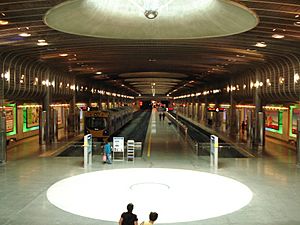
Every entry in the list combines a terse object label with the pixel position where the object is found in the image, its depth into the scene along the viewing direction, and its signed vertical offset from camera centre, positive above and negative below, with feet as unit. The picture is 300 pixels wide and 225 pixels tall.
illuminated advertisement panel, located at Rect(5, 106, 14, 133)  75.46 -2.53
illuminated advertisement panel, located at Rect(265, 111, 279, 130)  91.81 -3.76
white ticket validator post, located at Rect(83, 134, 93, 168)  51.35 -6.72
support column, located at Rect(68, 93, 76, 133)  108.58 -3.30
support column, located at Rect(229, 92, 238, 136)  111.46 -3.23
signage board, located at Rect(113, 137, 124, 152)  57.84 -6.25
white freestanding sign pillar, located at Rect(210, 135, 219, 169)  51.21 -6.77
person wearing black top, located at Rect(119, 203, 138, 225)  20.13 -6.48
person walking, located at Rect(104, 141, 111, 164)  54.39 -6.93
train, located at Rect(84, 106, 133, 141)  84.43 -4.27
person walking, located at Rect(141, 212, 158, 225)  19.44 -6.17
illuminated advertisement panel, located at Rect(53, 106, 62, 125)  114.31 -2.67
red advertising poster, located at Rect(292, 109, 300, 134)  77.44 -3.42
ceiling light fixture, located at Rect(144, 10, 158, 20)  32.81 +8.71
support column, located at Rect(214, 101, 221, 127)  141.38 -4.87
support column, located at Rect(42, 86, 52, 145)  79.77 -0.82
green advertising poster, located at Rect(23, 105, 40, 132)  89.20 -2.95
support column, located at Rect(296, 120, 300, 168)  54.19 -6.08
